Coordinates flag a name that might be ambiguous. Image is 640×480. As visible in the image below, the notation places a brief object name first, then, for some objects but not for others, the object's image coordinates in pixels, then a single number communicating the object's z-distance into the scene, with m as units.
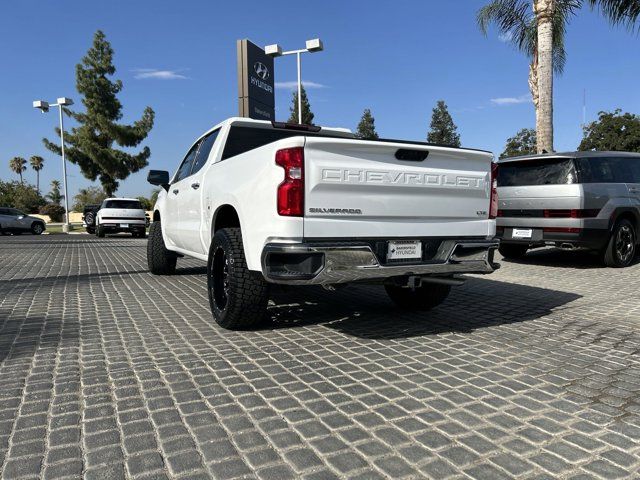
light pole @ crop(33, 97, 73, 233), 30.09
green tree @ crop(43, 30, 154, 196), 32.53
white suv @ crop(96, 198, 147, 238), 20.69
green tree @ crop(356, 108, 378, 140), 55.44
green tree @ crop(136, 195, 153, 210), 47.73
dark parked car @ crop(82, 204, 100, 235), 27.33
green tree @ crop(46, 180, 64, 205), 70.03
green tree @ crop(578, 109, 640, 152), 41.25
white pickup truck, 3.45
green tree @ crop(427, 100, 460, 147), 64.44
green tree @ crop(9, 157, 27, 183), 89.56
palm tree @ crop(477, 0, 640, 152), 12.82
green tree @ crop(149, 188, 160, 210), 50.57
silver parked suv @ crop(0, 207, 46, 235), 26.86
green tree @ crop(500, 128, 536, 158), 56.56
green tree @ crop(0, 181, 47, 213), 53.97
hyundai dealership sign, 14.25
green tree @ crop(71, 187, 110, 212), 60.84
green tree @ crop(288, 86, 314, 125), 39.74
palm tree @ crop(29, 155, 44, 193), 91.31
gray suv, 7.76
